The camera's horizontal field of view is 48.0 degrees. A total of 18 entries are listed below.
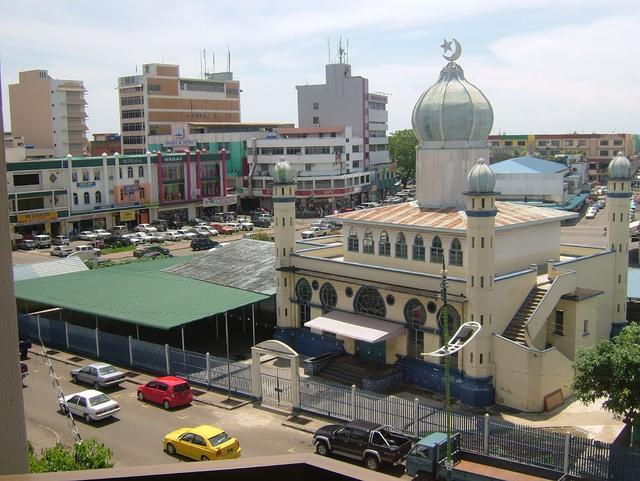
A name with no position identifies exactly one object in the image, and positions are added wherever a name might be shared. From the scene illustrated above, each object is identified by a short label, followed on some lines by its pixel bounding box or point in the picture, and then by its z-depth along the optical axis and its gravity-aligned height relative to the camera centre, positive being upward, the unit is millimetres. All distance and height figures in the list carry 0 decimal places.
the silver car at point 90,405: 23875 -8402
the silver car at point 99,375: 27109 -8374
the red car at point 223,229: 71000 -7650
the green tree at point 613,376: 19141 -6247
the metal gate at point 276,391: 25359 -8563
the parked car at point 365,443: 20188 -8395
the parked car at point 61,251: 57062 -7707
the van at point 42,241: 62094 -7443
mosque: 24891 -5071
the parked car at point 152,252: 55844 -7705
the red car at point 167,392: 25266 -8447
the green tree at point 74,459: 13906 -6074
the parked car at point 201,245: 61156 -7855
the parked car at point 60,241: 61500 -7482
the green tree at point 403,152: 110500 -587
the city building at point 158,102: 97312 +6954
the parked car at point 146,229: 69250 -7273
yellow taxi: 20438 -8387
